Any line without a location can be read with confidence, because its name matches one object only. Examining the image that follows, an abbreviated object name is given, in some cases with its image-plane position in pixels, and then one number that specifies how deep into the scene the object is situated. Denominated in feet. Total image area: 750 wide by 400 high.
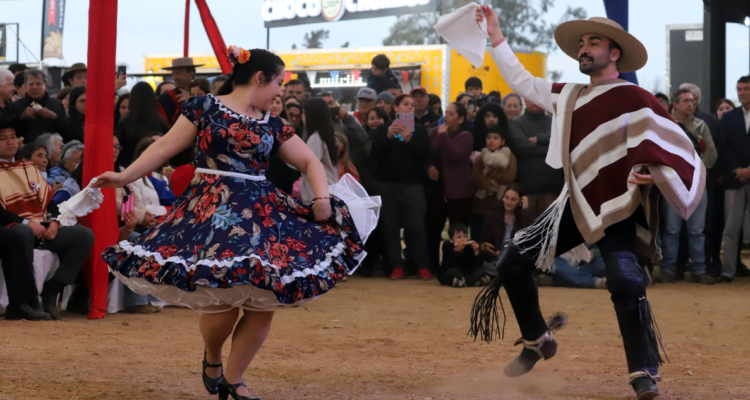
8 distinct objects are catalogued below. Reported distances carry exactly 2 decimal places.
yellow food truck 62.03
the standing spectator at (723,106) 37.76
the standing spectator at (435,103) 38.40
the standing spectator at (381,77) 38.52
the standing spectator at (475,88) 38.60
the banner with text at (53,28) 106.42
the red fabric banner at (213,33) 32.91
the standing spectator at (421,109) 36.47
